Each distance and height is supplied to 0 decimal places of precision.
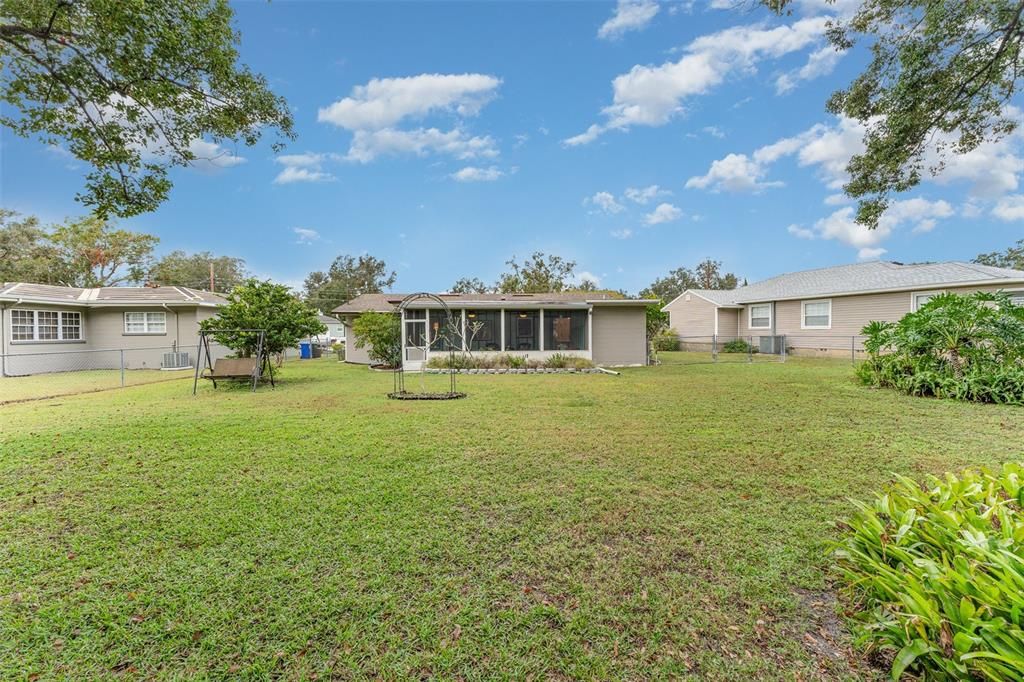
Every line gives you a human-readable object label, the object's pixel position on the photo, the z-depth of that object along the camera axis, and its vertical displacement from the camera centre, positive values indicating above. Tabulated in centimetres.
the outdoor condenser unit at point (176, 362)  1557 -66
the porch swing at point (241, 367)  946 -55
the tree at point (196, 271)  3391 +699
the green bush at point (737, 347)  2109 -57
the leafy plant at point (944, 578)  162 -115
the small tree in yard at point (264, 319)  1015 +60
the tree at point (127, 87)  528 +378
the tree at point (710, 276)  5191 +761
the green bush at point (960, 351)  750 -36
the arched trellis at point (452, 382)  846 -99
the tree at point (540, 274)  3845 +600
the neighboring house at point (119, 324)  1484 +81
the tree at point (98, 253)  2616 +629
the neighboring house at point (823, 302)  1513 +148
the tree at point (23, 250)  2481 +590
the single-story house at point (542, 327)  1459 +41
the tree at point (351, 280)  4650 +713
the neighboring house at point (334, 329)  4042 +126
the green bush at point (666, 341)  2208 -24
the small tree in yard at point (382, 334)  1457 +25
